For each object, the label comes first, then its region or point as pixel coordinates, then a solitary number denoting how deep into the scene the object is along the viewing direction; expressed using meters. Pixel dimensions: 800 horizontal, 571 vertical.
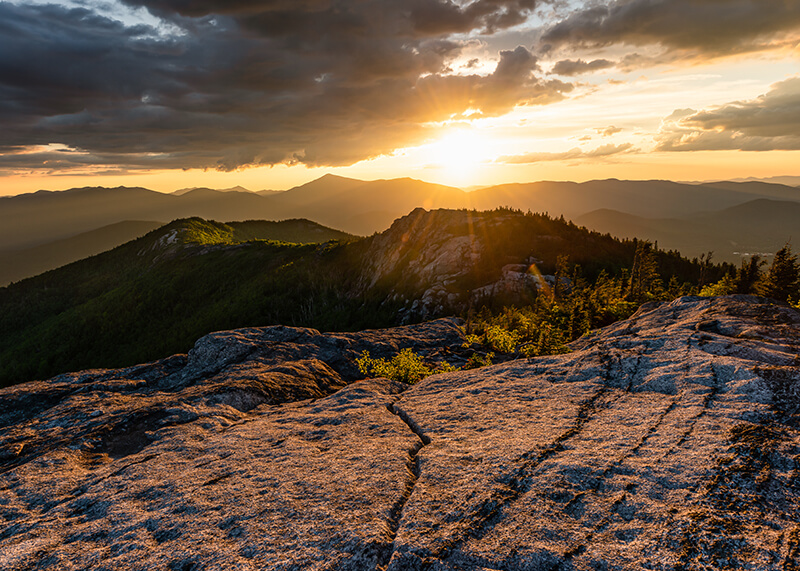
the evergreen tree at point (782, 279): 22.23
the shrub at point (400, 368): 17.55
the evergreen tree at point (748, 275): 28.98
